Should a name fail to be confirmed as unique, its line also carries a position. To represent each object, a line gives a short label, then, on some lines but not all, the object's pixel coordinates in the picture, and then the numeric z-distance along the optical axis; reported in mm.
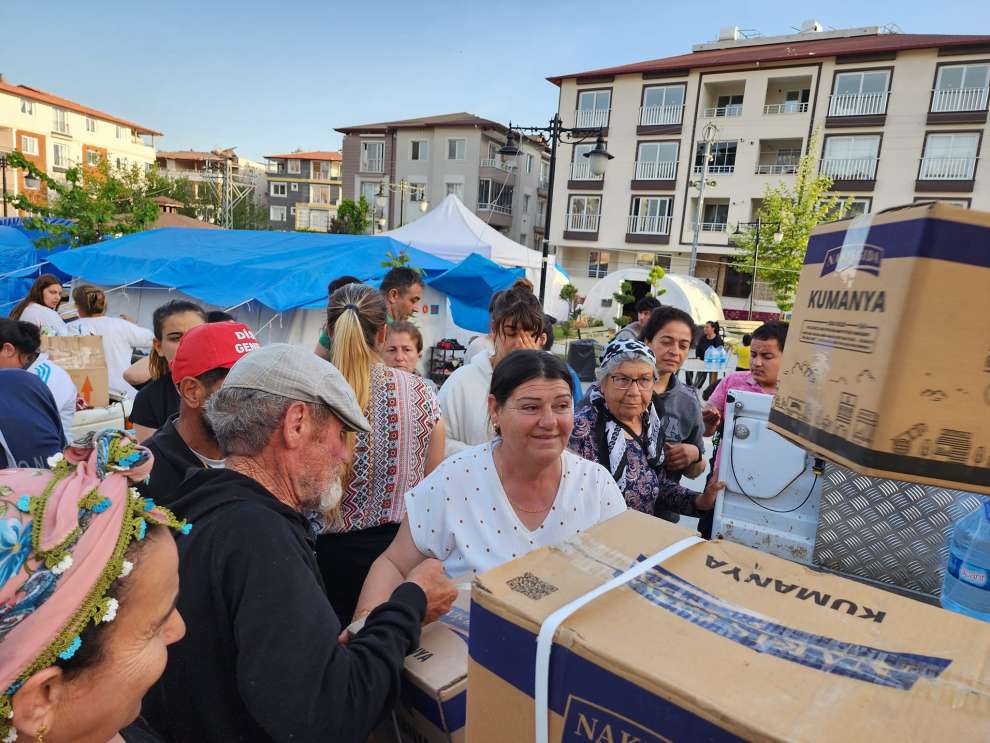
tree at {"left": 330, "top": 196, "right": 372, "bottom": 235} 33094
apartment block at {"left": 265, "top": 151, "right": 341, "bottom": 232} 65250
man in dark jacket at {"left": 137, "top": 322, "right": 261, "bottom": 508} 2156
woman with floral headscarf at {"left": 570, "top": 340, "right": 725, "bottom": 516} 2914
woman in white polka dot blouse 1917
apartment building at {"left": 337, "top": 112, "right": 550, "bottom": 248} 42031
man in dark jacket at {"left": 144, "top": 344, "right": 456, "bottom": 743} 1198
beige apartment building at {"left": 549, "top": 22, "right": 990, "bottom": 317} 27812
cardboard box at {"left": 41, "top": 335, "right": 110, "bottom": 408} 4438
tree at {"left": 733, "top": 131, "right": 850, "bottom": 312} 22734
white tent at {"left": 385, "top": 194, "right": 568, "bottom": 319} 16125
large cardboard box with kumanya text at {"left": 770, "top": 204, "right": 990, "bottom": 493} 1025
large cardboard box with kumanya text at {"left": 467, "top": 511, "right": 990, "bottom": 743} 797
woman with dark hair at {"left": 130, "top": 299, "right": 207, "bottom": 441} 2926
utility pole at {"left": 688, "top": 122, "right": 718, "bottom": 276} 22742
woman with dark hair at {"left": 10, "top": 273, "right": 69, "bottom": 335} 5824
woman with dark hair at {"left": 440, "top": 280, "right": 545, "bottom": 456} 3473
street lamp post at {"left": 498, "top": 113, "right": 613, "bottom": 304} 10797
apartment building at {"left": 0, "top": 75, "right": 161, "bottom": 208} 45094
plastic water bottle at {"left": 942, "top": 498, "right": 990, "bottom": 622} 1641
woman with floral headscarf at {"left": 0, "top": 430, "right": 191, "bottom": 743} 816
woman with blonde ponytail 2445
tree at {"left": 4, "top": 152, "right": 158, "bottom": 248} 16188
